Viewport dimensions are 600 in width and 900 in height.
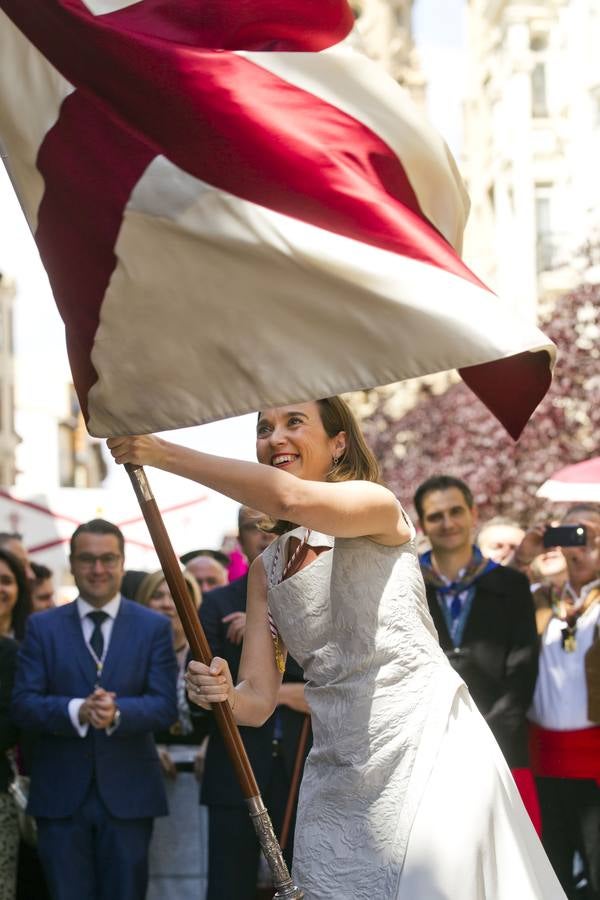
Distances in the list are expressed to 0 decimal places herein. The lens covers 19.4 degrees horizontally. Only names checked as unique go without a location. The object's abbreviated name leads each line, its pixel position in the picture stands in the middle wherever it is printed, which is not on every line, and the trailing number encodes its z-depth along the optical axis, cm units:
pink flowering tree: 2801
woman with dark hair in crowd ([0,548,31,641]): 988
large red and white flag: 490
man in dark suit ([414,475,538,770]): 903
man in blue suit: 882
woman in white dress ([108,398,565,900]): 489
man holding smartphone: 945
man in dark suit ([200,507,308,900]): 856
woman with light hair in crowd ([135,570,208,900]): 974
